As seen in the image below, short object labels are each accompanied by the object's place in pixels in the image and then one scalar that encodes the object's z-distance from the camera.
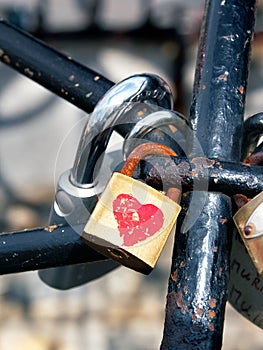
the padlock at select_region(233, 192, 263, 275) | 0.34
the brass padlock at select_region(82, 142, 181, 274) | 0.35
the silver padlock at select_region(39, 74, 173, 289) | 0.40
